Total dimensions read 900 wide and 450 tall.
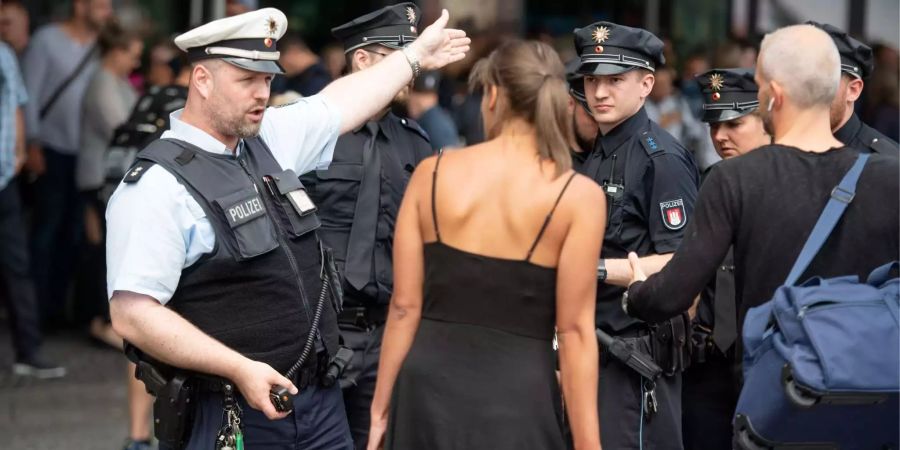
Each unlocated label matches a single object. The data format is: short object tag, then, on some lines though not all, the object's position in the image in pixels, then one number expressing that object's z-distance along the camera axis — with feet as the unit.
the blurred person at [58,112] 61.26
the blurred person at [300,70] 58.85
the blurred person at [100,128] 59.41
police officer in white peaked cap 26.40
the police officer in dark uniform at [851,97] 33.09
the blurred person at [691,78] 76.54
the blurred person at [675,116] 70.49
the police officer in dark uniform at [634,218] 32.35
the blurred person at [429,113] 59.06
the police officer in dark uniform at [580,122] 35.04
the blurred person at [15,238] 52.65
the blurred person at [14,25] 60.85
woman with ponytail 25.73
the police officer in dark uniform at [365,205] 35.83
